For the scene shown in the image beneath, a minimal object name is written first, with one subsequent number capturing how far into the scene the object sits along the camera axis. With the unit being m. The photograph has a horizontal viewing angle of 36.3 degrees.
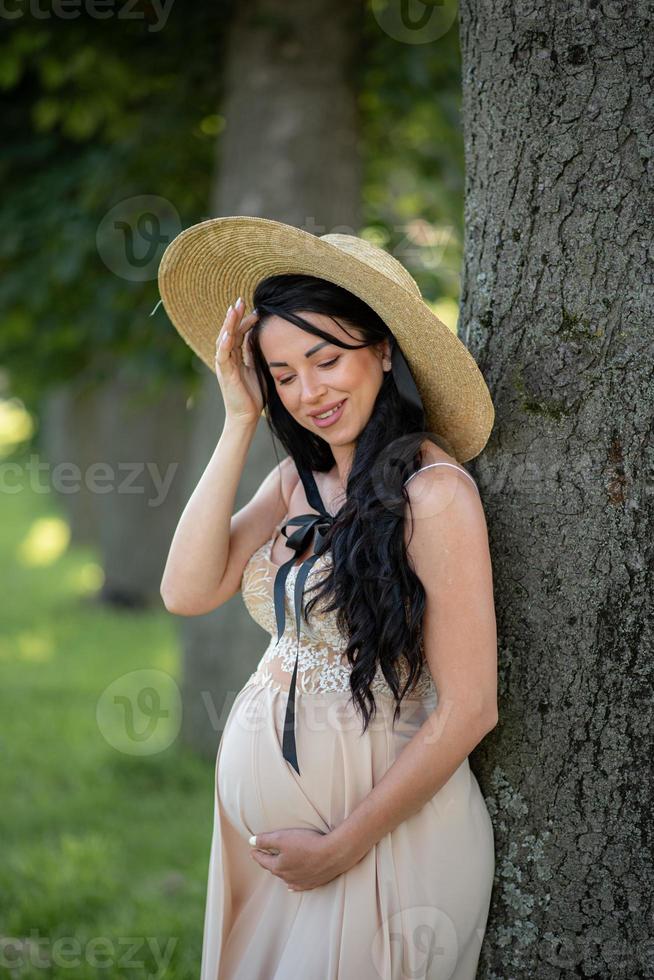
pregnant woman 1.96
